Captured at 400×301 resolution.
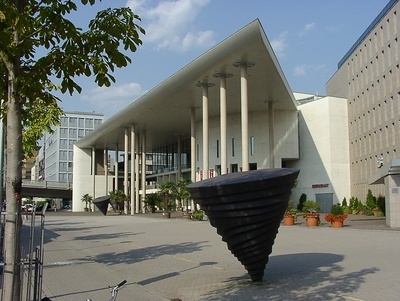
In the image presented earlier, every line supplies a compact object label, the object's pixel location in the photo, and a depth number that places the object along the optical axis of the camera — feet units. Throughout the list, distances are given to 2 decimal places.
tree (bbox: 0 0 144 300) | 14.60
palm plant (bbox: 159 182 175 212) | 154.92
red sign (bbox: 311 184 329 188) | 164.66
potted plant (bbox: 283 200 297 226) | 98.58
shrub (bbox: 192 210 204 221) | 126.62
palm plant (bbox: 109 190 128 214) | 201.67
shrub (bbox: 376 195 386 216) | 134.49
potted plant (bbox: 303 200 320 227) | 91.04
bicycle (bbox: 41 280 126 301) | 12.72
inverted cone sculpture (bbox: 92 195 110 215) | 188.72
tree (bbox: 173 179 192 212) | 144.69
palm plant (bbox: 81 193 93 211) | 253.24
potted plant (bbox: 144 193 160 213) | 189.88
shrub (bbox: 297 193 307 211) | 167.98
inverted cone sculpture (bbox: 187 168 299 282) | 26.84
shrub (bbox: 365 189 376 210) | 141.22
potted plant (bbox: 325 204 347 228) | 85.76
